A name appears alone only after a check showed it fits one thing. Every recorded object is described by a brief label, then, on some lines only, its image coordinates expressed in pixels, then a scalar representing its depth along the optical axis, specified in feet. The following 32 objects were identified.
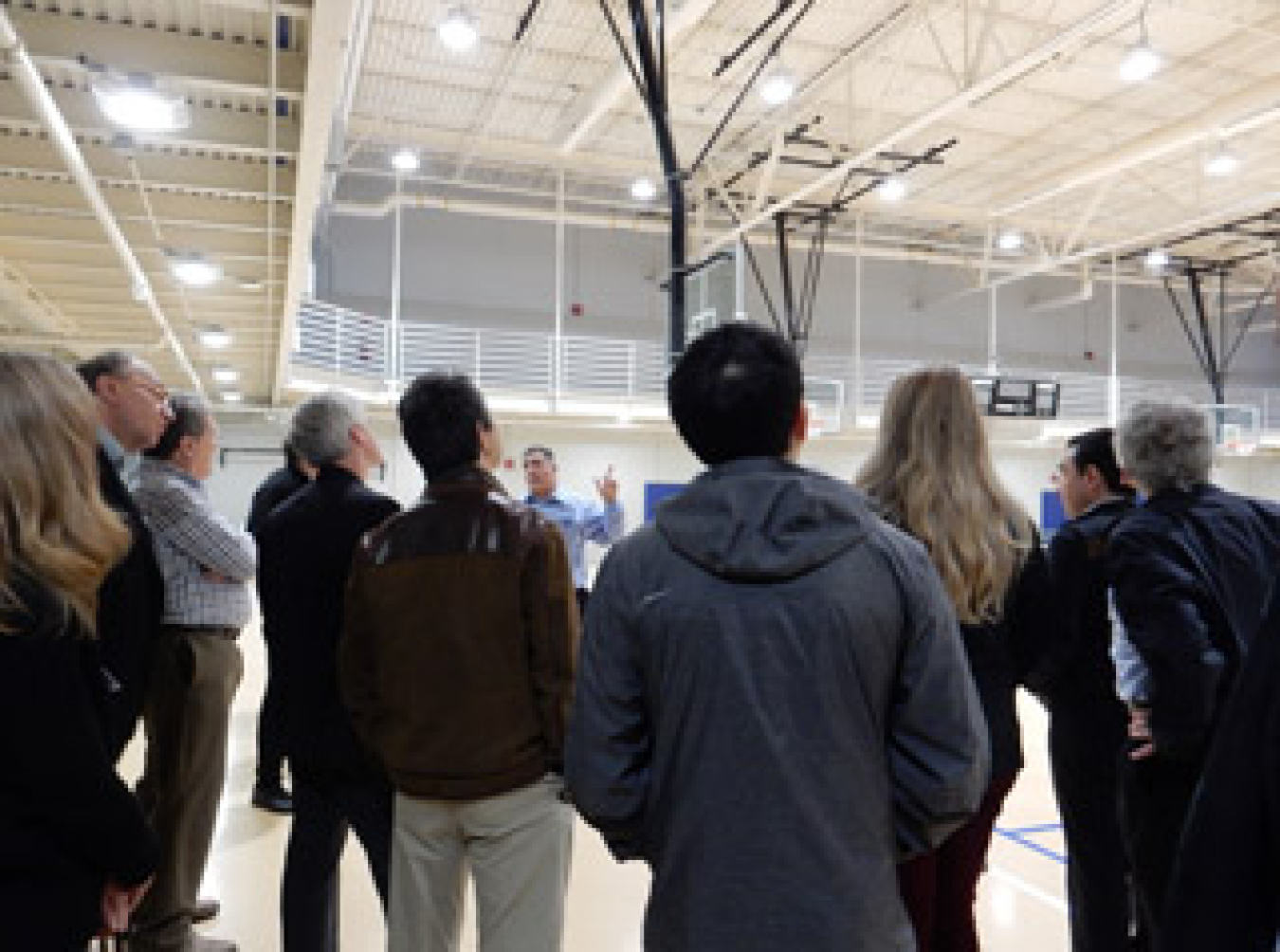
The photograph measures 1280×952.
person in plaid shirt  9.59
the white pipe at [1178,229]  44.27
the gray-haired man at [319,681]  8.09
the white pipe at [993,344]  63.57
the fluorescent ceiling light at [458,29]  29.30
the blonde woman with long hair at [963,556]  7.04
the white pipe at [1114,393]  61.06
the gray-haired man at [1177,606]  7.22
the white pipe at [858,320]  56.80
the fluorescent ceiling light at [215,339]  34.27
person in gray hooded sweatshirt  4.46
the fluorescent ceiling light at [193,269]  23.82
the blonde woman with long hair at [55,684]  4.69
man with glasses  6.90
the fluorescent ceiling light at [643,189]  45.82
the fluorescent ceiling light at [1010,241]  51.78
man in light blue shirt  19.42
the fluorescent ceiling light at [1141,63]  29.63
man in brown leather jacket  7.00
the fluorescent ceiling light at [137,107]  14.01
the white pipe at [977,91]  29.29
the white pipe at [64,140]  13.33
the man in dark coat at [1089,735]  8.87
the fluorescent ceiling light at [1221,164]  38.09
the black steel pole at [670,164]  26.56
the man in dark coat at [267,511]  14.14
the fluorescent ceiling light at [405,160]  45.29
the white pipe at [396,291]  50.80
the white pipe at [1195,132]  37.42
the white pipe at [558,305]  51.52
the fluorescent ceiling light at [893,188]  41.71
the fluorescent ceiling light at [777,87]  33.09
